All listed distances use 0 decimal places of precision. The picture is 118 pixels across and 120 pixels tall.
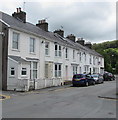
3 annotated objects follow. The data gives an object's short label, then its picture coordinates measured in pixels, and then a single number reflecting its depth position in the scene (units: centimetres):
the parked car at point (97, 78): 2822
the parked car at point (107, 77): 3728
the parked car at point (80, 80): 2281
